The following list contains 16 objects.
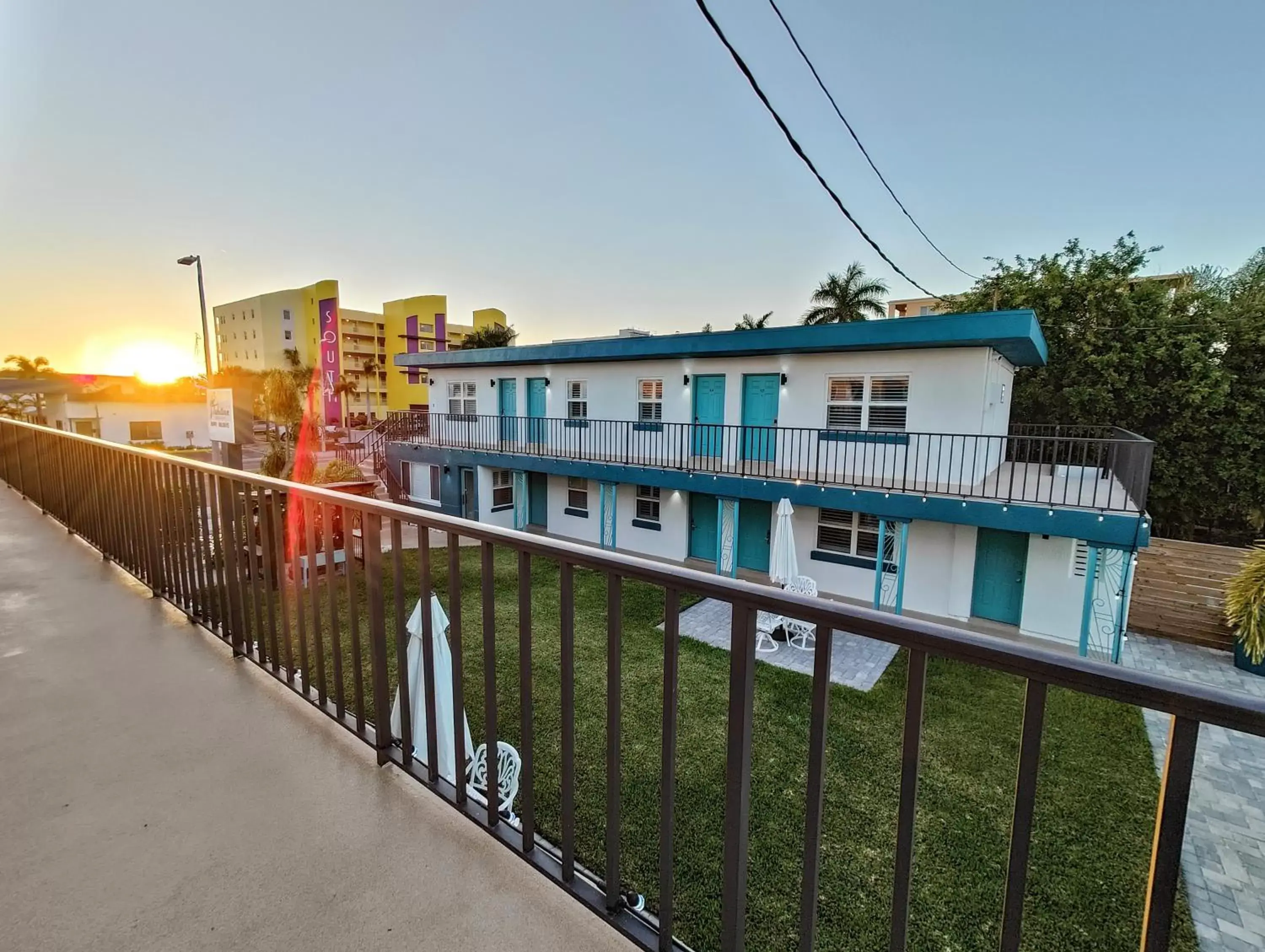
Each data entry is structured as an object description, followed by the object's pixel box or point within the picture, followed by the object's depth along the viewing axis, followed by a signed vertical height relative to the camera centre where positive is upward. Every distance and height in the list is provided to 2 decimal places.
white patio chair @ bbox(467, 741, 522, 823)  3.15 -2.23
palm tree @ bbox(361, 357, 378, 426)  52.25 +2.65
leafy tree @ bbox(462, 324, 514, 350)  30.53 +3.68
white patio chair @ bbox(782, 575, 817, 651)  7.57 -3.06
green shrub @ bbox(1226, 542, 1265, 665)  7.04 -2.40
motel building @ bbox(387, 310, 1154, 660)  7.93 -1.06
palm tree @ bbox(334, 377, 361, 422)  30.87 +0.93
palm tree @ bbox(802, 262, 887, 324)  19.94 +4.14
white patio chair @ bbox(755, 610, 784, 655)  7.44 -3.14
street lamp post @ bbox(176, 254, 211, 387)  10.96 +2.16
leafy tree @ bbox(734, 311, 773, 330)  24.45 +3.86
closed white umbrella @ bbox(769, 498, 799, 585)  7.81 -2.05
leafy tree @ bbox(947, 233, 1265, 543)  12.07 +0.99
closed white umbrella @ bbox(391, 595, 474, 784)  2.28 -1.33
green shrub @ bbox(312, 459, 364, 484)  9.77 -1.25
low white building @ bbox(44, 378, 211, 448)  23.78 -0.61
